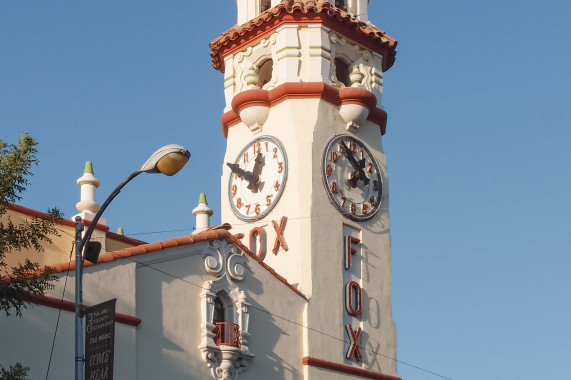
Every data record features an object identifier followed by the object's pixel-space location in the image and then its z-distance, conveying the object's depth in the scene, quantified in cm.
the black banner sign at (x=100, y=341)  1784
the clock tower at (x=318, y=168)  2928
